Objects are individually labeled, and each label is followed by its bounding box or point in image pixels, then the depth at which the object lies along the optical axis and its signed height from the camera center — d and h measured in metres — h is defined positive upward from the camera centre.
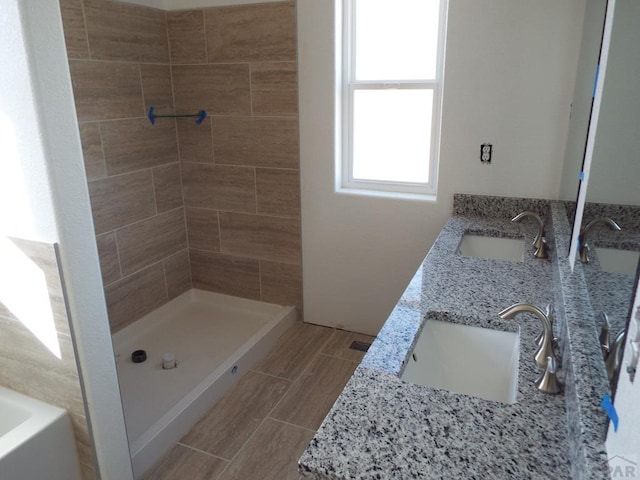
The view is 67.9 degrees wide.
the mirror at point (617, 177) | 0.95 -0.18
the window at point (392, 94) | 2.68 +0.04
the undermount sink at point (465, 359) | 1.46 -0.80
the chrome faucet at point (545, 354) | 1.16 -0.63
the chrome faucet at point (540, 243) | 2.04 -0.61
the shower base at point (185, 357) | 2.23 -1.47
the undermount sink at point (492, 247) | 2.31 -0.71
